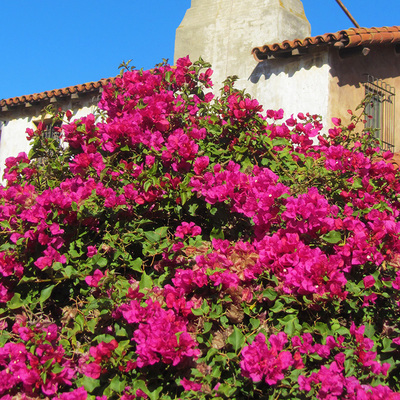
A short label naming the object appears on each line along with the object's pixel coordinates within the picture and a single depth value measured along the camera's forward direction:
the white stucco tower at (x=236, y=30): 10.29
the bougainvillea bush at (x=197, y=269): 2.55
